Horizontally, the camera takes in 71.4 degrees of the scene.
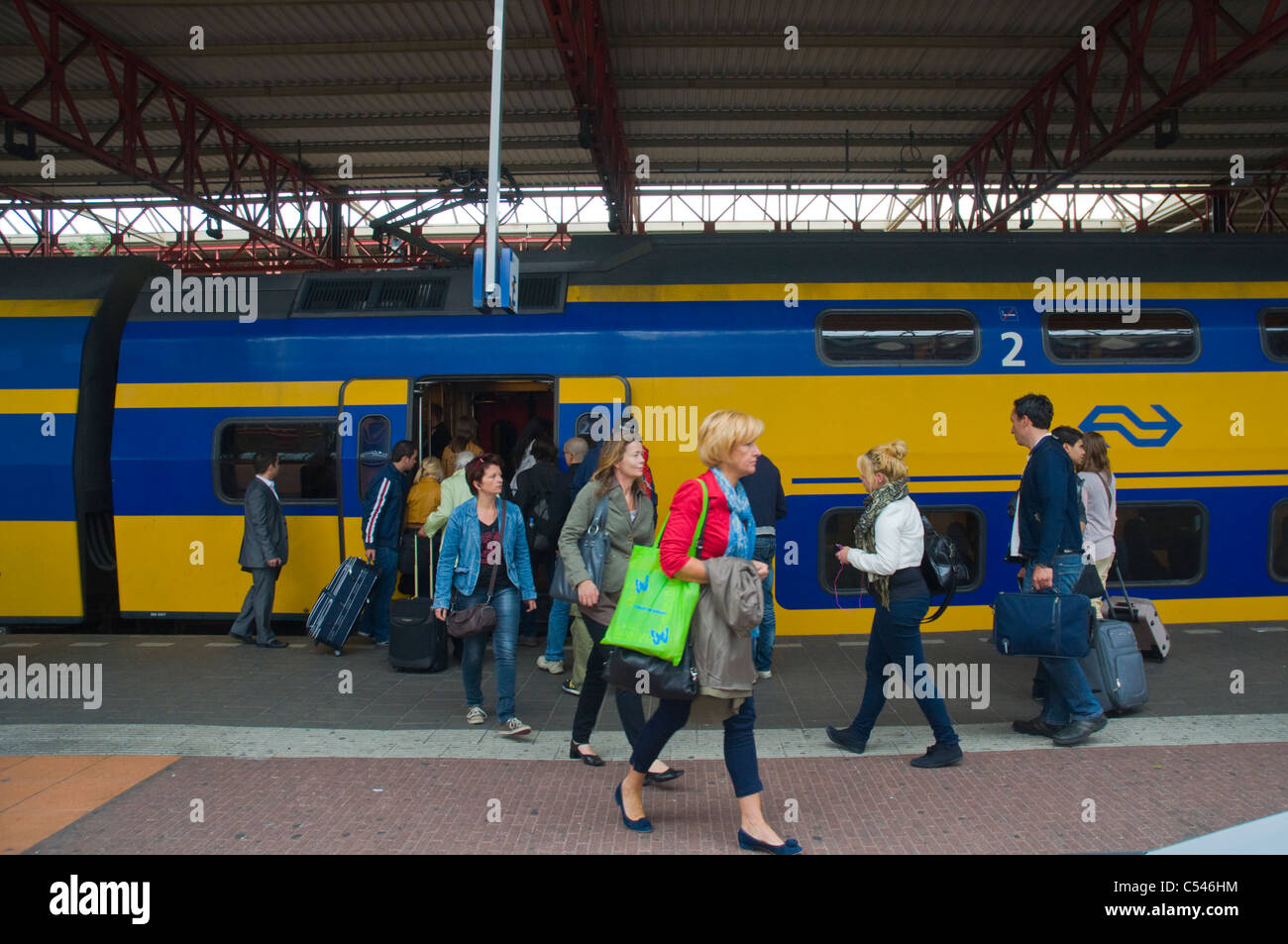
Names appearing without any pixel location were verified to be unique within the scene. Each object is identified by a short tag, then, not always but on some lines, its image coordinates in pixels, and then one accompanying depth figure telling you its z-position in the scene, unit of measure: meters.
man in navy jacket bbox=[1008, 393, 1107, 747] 5.18
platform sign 6.47
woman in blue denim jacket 5.52
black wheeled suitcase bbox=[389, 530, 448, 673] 7.05
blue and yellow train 7.59
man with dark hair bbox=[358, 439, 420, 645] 7.42
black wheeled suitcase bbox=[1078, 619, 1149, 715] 5.72
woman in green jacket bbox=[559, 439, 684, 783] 4.99
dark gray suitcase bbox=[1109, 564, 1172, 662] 6.81
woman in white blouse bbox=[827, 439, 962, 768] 4.89
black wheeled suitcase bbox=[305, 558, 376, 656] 7.34
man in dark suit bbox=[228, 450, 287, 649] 7.57
